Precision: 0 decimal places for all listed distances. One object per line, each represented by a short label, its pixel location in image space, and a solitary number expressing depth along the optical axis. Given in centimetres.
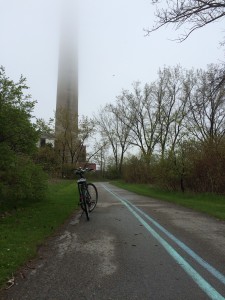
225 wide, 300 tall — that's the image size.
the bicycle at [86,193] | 677
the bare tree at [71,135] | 4039
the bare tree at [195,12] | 762
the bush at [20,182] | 793
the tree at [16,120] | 769
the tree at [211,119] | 2634
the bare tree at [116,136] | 4387
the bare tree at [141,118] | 3524
